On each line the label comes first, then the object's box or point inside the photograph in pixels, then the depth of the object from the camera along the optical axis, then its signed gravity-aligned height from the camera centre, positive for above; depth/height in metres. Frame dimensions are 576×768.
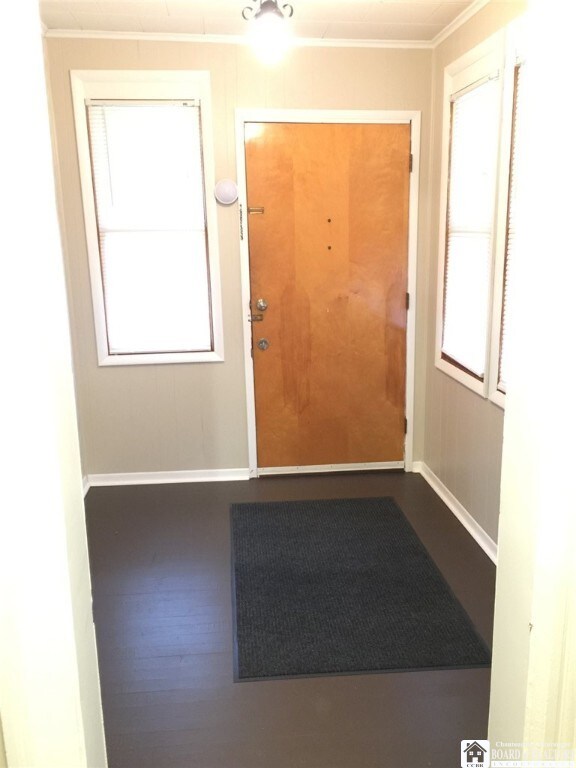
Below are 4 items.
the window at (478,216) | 2.79 +0.08
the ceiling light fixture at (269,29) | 2.62 +0.99
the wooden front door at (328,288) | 3.64 -0.31
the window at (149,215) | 3.47 +0.14
